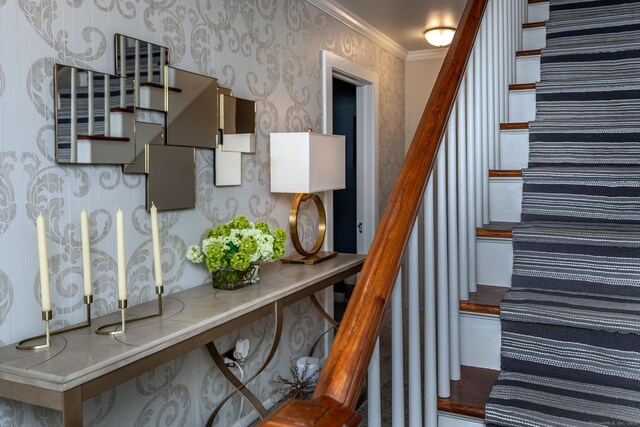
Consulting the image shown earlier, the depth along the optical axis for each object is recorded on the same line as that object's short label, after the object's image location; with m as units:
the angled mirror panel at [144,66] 2.05
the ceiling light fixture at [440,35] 4.30
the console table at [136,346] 1.43
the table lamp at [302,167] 2.83
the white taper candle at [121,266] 1.72
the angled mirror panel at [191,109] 2.29
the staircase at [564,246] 1.45
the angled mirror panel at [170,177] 2.21
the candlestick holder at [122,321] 1.74
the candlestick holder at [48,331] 1.57
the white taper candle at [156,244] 1.88
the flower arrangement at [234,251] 2.30
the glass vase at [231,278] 2.35
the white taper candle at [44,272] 1.56
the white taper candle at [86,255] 1.69
